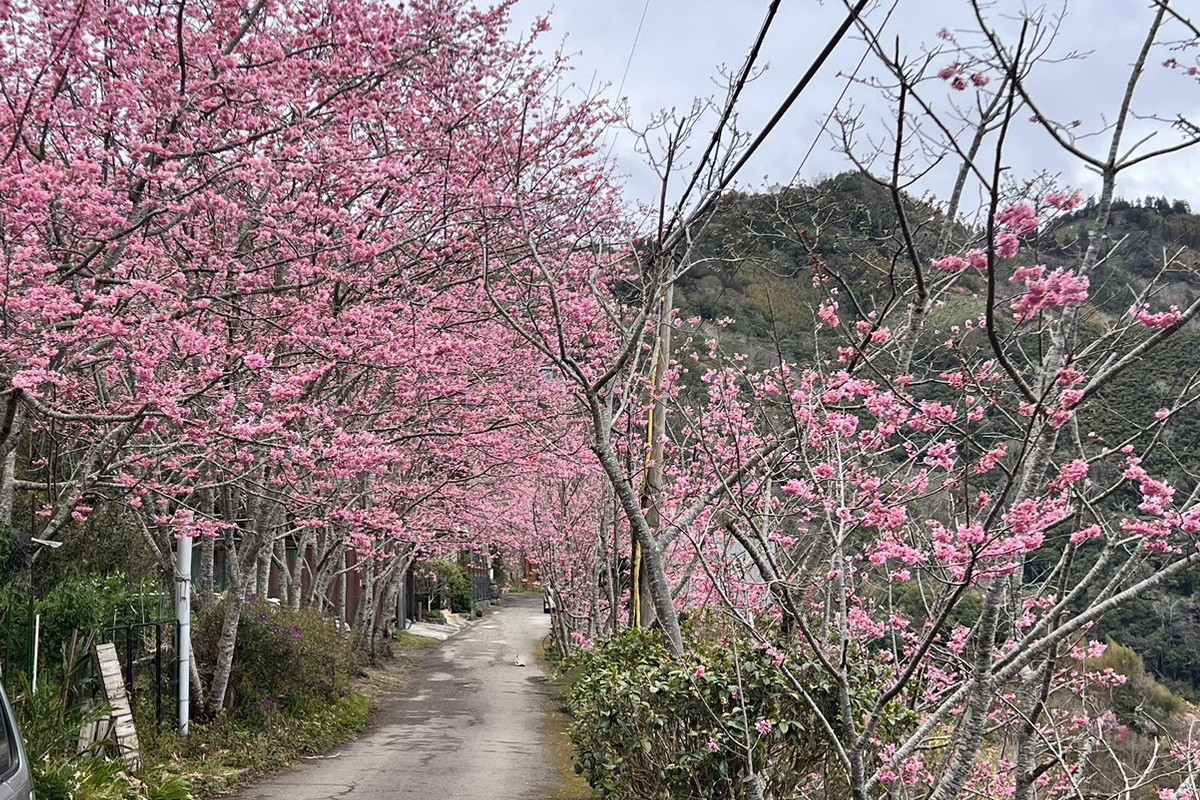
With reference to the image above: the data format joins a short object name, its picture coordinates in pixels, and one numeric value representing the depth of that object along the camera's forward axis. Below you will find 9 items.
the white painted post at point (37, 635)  8.49
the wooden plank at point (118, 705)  9.26
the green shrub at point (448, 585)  46.38
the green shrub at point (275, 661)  13.27
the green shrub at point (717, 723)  6.52
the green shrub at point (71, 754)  7.39
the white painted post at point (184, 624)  11.24
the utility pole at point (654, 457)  9.86
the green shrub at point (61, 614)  8.70
